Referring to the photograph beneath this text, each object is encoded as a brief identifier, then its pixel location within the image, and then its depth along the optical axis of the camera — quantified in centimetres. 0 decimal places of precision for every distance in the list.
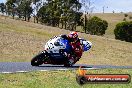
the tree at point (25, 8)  12431
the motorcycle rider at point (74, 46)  1574
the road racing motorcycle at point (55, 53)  1581
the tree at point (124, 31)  10681
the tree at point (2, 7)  14138
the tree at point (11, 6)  12906
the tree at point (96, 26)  11729
